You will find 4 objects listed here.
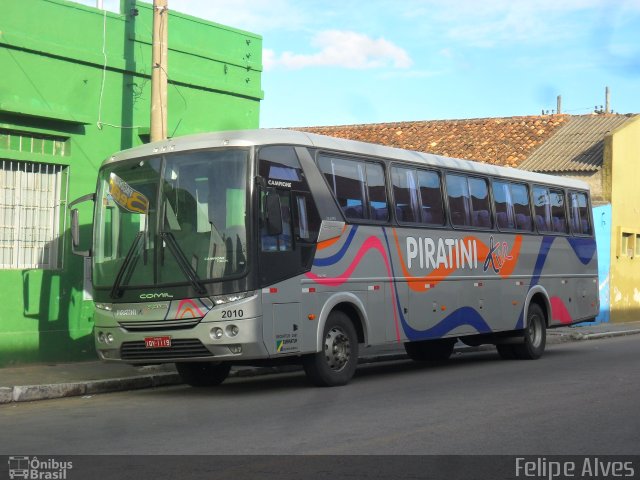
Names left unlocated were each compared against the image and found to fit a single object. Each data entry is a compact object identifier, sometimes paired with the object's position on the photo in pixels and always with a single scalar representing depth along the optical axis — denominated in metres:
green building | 14.41
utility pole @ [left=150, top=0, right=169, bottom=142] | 13.97
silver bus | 11.59
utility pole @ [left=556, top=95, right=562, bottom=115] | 57.56
